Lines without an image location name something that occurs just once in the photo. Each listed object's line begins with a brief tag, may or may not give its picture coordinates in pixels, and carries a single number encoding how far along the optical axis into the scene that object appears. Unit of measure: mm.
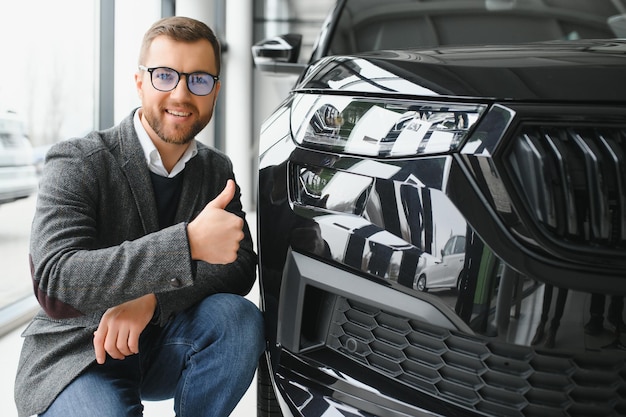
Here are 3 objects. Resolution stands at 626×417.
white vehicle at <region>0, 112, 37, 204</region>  2596
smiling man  1157
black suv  895
